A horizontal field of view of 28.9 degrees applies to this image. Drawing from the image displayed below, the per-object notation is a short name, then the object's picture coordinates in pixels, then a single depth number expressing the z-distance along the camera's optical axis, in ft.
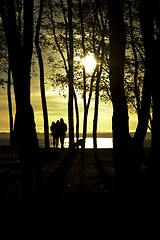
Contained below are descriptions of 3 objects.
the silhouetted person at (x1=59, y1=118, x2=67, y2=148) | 77.10
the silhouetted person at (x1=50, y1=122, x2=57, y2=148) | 79.09
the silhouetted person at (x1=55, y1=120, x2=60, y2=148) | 77.25
